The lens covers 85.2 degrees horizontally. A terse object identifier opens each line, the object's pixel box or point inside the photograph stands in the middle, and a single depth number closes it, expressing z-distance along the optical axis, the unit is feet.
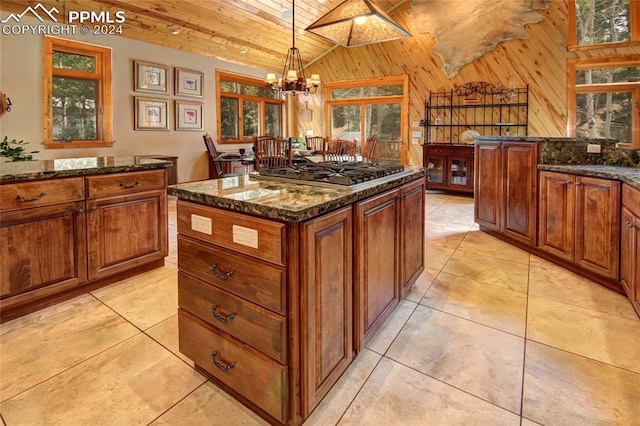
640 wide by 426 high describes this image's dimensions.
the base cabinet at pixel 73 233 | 6.50
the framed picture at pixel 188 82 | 20.59
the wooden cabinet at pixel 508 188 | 10.36
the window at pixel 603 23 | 17.70
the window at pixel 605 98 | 18.13
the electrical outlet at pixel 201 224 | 4.53
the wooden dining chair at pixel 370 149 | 17.71
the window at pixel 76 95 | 15.80
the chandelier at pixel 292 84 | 16.70
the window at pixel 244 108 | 24.06
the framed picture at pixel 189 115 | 21.02
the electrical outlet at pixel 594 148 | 9.57
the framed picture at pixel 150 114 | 18.90
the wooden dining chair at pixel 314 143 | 25.31
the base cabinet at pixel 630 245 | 6.79
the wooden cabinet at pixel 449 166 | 20.67
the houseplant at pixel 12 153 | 10.54
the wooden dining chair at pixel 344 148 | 15.05
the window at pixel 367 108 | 24.91
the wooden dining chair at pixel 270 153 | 13.23
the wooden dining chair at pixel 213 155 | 20.94
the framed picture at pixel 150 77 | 18.63
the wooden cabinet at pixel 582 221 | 7.93
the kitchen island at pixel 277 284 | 3.89
